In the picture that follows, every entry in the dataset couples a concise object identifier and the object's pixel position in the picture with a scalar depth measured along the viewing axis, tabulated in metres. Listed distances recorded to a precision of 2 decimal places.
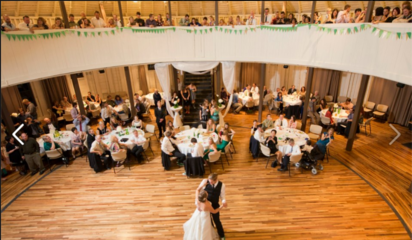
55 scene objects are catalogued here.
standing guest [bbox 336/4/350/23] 7.53
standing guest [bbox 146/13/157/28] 9.53
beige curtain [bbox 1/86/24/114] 10.47
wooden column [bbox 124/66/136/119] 10.28
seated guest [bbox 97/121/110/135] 8.43
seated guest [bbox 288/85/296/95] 12.28
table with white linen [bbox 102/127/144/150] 8.12
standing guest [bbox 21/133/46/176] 7.33
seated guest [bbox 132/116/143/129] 9.24
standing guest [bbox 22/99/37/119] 9.83
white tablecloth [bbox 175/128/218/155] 7.72
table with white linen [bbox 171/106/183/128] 9.57
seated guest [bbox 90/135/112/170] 7.57
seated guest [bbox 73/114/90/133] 8.79
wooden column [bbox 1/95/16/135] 7.56
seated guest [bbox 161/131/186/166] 7.50
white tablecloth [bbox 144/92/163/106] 13.10
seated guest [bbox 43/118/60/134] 8.78
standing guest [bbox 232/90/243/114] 12.23
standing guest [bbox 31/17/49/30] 7.44
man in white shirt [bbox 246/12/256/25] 9.49
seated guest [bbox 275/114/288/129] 8.77
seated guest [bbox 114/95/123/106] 11.33
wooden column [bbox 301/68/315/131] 9.00
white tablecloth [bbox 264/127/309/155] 7.73
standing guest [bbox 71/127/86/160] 8.34
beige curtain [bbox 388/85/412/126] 10.11
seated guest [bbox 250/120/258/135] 8.57
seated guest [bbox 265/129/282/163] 7.67
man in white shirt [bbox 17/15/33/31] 7.11
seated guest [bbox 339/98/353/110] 10.29
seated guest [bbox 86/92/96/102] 11.77
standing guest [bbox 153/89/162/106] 11.37
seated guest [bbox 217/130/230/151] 7.75
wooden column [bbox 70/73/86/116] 8.87
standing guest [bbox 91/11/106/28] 8.78
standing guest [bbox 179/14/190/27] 9.89
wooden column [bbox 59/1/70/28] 7.86
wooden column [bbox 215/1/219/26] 9.24
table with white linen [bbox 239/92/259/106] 12.20
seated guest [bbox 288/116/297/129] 8.67
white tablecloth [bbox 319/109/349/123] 9.73
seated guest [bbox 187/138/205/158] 7.21
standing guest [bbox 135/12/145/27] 9.57
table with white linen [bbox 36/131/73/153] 8.19
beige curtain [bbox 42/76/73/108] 11.89
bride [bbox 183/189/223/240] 4.69
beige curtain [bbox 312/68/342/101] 12.46
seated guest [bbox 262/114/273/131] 8.89
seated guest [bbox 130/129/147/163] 8.15
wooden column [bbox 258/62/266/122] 9.94
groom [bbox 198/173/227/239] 4.88
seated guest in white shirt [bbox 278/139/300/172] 7.26
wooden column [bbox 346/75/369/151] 7.89
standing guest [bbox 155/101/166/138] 9.59
